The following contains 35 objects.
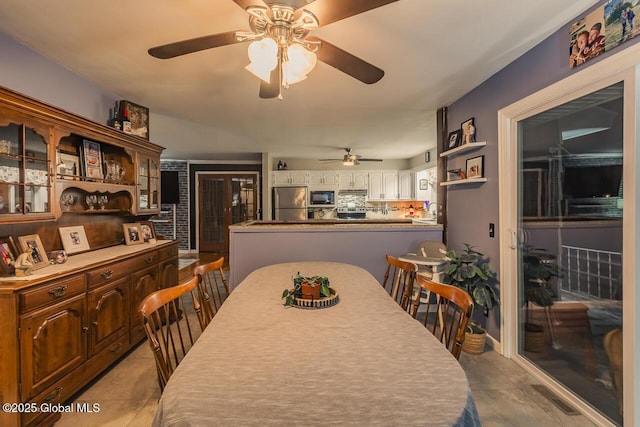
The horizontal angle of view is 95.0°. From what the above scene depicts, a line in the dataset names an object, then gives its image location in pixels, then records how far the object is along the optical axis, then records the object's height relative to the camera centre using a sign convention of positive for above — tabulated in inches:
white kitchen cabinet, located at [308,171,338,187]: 269.3 +30.5
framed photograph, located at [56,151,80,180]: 87.4 +15.5
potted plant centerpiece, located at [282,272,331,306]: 55.3 -15.2
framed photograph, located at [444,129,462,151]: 119.1 +29.5
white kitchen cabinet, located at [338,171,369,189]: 272.2 +28.7
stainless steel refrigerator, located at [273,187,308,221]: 260.7 +8.5
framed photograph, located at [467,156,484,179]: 105.5 +15.6
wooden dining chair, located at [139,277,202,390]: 41.2 -15.7
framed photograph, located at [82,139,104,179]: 97.0 +18.6
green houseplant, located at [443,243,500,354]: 93.5 -25.1
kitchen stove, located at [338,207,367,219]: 267.9 -2.1
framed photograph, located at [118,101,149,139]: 111.1 +38.8
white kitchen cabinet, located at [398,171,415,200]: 271.4 +23.4
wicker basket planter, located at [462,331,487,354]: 97.3 -44.2
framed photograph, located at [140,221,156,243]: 122.2 -7.6
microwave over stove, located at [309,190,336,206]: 265.0 +12.0
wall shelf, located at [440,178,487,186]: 102.4 +10.4
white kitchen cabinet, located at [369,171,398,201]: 272.8 +22.7
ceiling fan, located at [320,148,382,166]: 215.8 +37.9
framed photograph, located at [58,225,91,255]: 91.3 -8.0
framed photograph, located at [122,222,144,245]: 115.1 -8.0
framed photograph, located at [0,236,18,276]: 67.1 -9.5
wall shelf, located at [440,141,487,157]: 102.3 +22.9
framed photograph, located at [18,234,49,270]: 72.6 -8.6
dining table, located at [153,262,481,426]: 28.4 -18.8
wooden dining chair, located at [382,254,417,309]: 68.6 -16.6
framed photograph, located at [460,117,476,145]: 109.6 +29.8
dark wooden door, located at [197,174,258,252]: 287.3 +7.6
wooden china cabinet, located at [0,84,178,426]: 60.9 -13.8
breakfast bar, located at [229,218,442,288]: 130.6 -14.7
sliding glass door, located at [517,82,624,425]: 64.2 -9.2
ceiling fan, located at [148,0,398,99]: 48.3 +32.9
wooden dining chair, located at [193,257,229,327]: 61.2 -16.1
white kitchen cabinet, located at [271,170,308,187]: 267.4 +30.8
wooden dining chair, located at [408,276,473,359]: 45.2 -15.9
